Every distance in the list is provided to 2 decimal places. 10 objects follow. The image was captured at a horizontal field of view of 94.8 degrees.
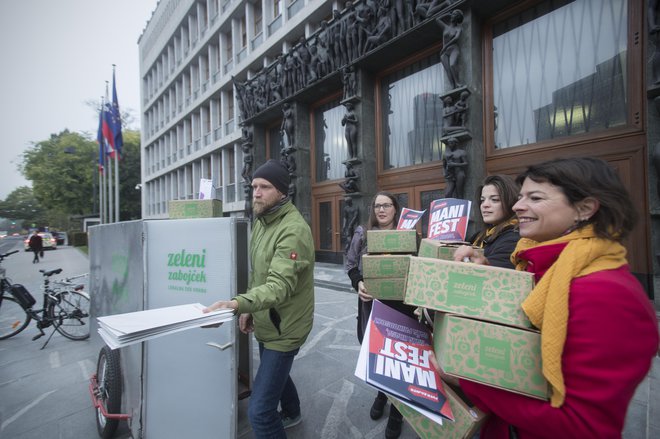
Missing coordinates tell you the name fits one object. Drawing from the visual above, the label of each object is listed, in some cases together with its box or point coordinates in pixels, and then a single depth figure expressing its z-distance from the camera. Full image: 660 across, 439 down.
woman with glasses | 2.69
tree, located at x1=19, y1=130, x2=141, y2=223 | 36.56
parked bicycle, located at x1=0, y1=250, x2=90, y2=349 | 4.91
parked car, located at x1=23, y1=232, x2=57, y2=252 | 25.22
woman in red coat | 0.88
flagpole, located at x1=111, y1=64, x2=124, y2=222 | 15.94
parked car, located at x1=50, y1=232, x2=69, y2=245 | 34.02
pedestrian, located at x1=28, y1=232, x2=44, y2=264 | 15.14
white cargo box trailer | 2.14
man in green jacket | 1.79
